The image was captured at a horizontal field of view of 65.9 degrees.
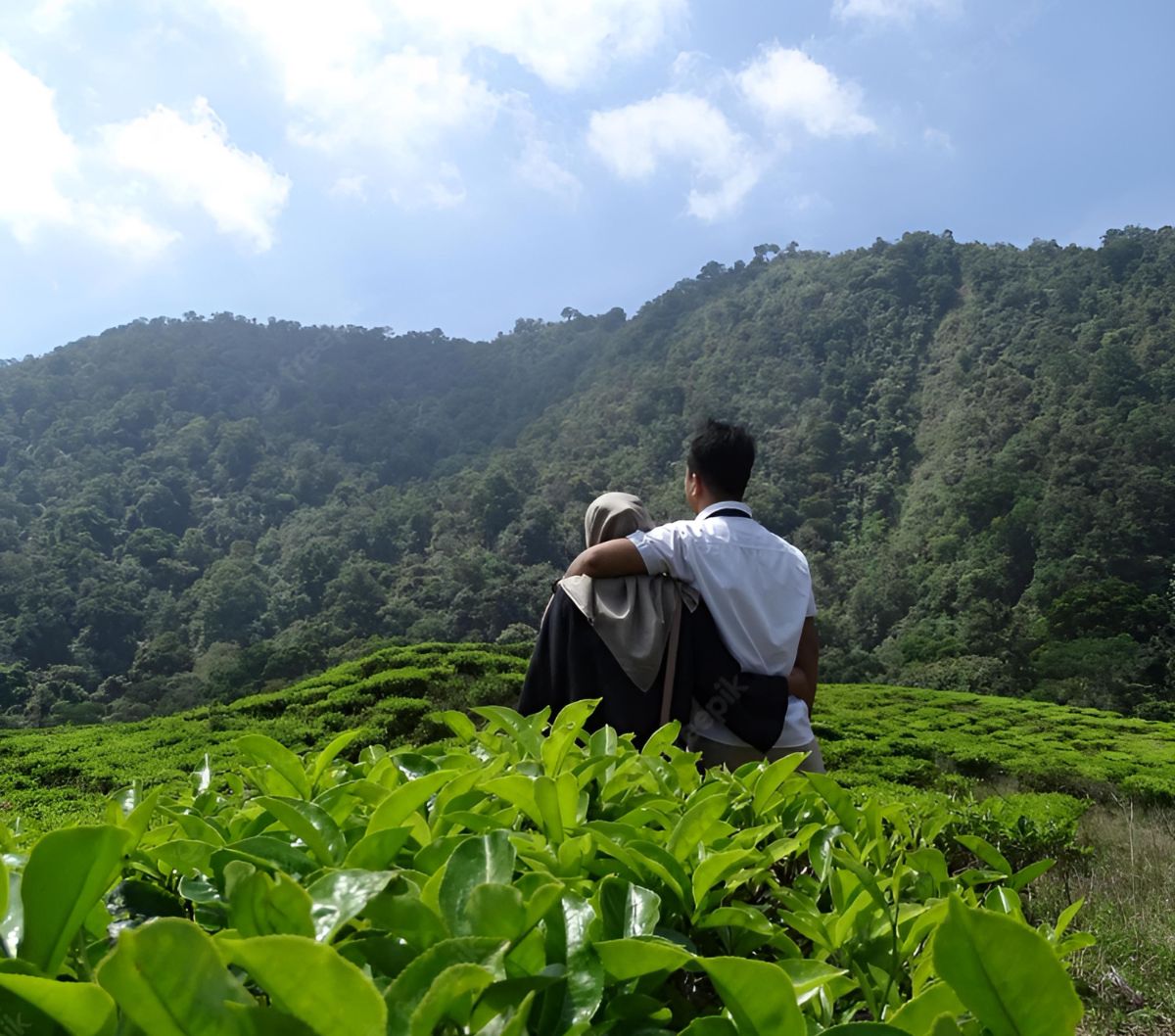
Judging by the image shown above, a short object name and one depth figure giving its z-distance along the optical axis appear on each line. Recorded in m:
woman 1.91
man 1.93
